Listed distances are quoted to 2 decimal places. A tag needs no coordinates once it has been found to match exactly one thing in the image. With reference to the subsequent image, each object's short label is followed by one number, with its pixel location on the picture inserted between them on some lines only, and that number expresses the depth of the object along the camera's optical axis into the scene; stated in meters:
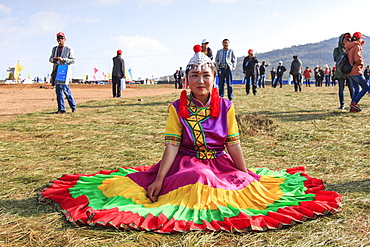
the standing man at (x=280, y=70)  25.68
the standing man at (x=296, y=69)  19.16
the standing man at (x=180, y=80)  32.06
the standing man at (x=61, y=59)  8.85
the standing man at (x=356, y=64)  8.15
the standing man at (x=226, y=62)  11.59
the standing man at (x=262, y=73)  26.34
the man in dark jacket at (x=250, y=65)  15.04
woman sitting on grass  2.66
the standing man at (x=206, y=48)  10.84
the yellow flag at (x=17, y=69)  41.92
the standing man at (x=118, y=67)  14.67
